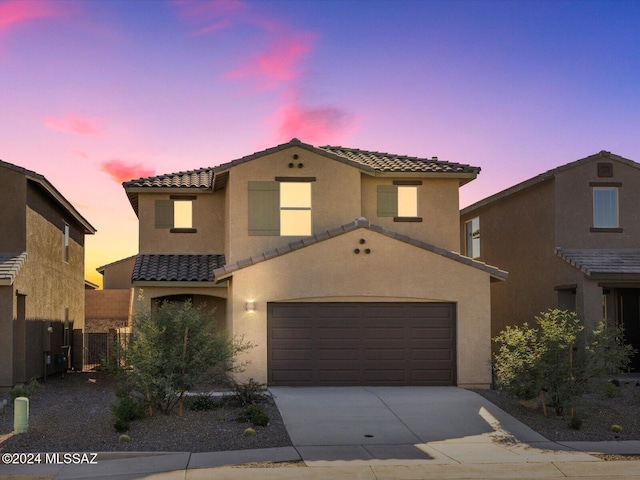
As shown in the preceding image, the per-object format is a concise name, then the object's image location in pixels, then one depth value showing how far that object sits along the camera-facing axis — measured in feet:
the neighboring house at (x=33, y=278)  63.31
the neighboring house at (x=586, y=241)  69.62
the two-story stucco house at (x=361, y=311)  62.95
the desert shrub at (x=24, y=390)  56.08
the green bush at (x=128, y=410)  45.37
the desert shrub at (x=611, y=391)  59.93
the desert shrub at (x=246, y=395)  52.13
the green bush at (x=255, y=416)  45.93
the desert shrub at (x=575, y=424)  48.19
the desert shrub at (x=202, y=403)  50.83
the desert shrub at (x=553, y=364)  50.62
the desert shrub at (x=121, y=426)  44.34
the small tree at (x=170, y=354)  47.29
